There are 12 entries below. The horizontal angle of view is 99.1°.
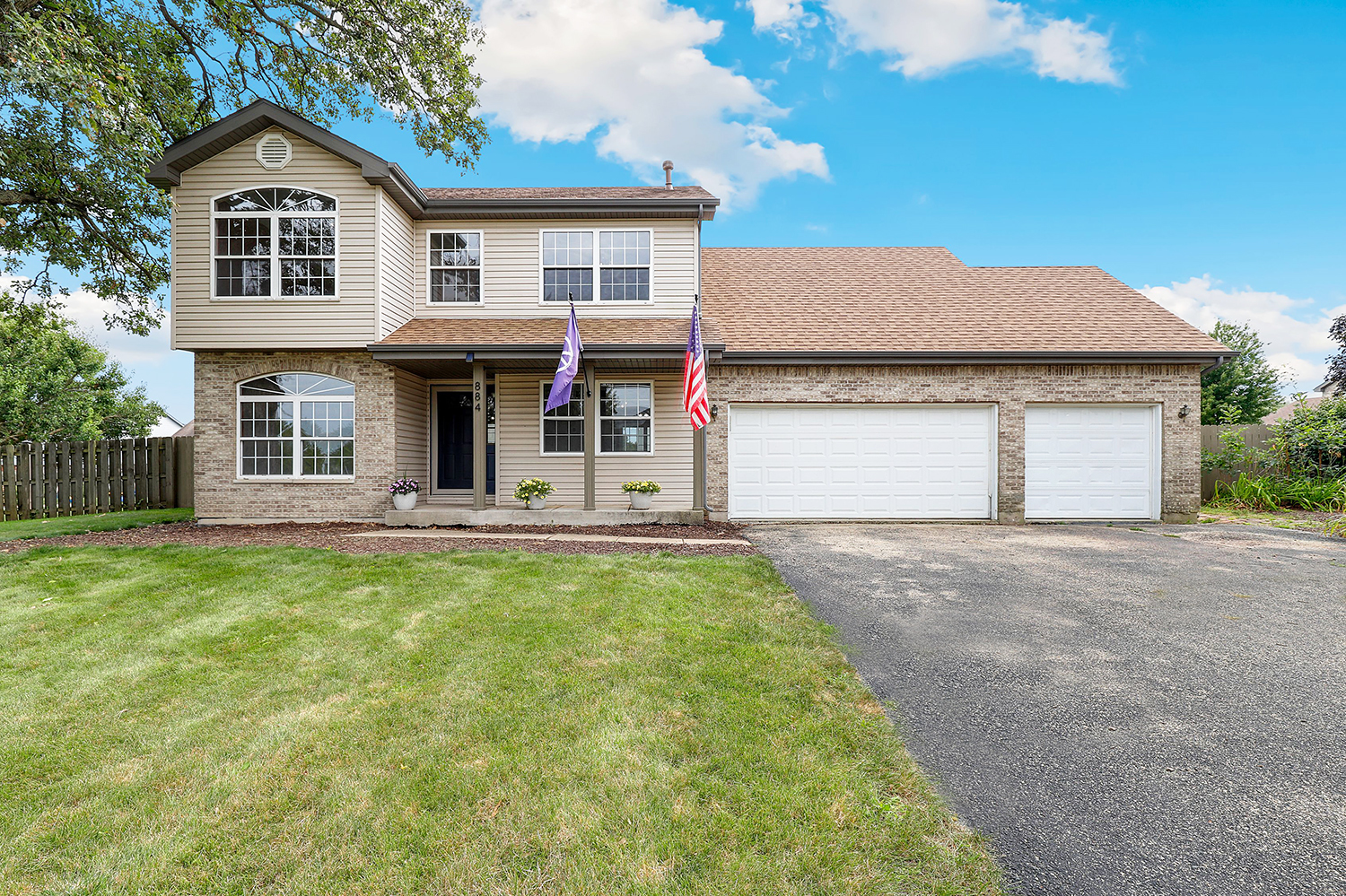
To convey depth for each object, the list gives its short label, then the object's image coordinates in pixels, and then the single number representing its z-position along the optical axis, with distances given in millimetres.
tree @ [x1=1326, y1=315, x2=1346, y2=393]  20984
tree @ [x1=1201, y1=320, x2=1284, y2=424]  21312
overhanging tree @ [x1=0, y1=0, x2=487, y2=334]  9141
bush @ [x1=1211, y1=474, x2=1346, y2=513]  11758
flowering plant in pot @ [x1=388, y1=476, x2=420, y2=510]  10234
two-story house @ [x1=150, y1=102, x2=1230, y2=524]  10391
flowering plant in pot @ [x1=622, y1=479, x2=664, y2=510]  10484
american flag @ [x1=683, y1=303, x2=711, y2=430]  9055
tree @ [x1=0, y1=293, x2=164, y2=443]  20219
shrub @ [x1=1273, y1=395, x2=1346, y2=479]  12234
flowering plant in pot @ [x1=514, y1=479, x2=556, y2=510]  10406
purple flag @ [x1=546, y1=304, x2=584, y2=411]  8942
